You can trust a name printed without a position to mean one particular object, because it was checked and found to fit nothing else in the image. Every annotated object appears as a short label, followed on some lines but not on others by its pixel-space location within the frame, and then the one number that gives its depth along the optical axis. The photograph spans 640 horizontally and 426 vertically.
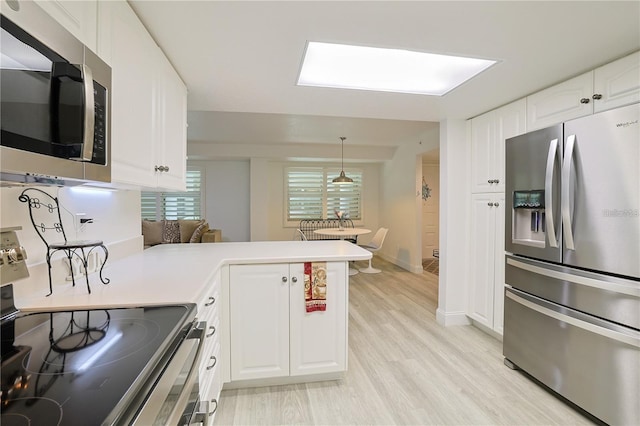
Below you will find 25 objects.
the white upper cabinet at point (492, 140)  2.41
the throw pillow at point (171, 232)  5.66
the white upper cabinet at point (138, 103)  1.16
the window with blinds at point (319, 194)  7.00
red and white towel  1.95
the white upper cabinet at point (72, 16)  0.68
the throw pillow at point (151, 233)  5.61
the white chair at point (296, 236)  6.89
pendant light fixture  5.44
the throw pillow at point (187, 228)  5.65
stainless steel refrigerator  1.49
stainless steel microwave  0.64
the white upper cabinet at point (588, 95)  1.68
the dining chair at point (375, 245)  5.50
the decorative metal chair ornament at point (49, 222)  1.12
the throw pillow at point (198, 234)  5.25
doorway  6.73
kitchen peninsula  1.85
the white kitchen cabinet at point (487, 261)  2.58
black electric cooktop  0.53
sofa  5.61
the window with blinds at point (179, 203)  6.53
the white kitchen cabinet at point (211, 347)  1.38
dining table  5.12
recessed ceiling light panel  1.95
